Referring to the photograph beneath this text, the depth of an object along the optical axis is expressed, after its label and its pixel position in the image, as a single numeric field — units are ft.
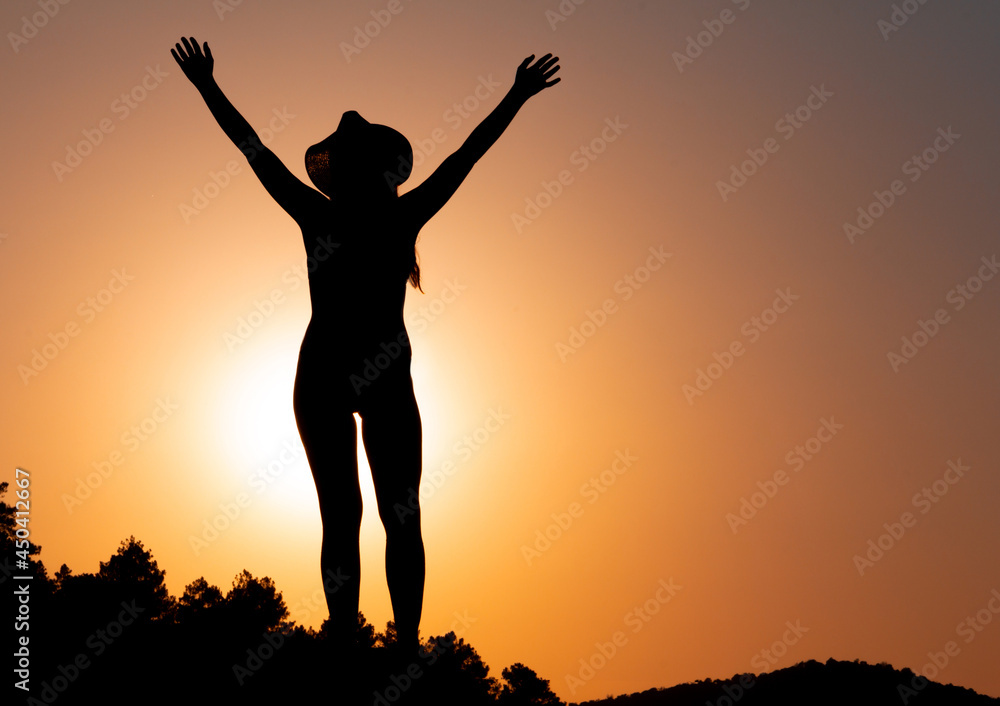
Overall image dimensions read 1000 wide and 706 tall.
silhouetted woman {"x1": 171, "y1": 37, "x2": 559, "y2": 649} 20.67
